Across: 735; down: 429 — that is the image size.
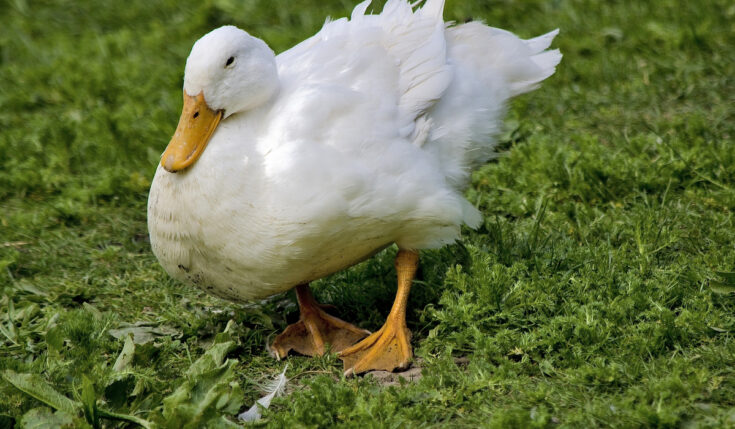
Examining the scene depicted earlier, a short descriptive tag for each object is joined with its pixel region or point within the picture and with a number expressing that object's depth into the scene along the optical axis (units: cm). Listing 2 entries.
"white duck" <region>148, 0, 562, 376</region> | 666
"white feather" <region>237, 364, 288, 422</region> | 648
